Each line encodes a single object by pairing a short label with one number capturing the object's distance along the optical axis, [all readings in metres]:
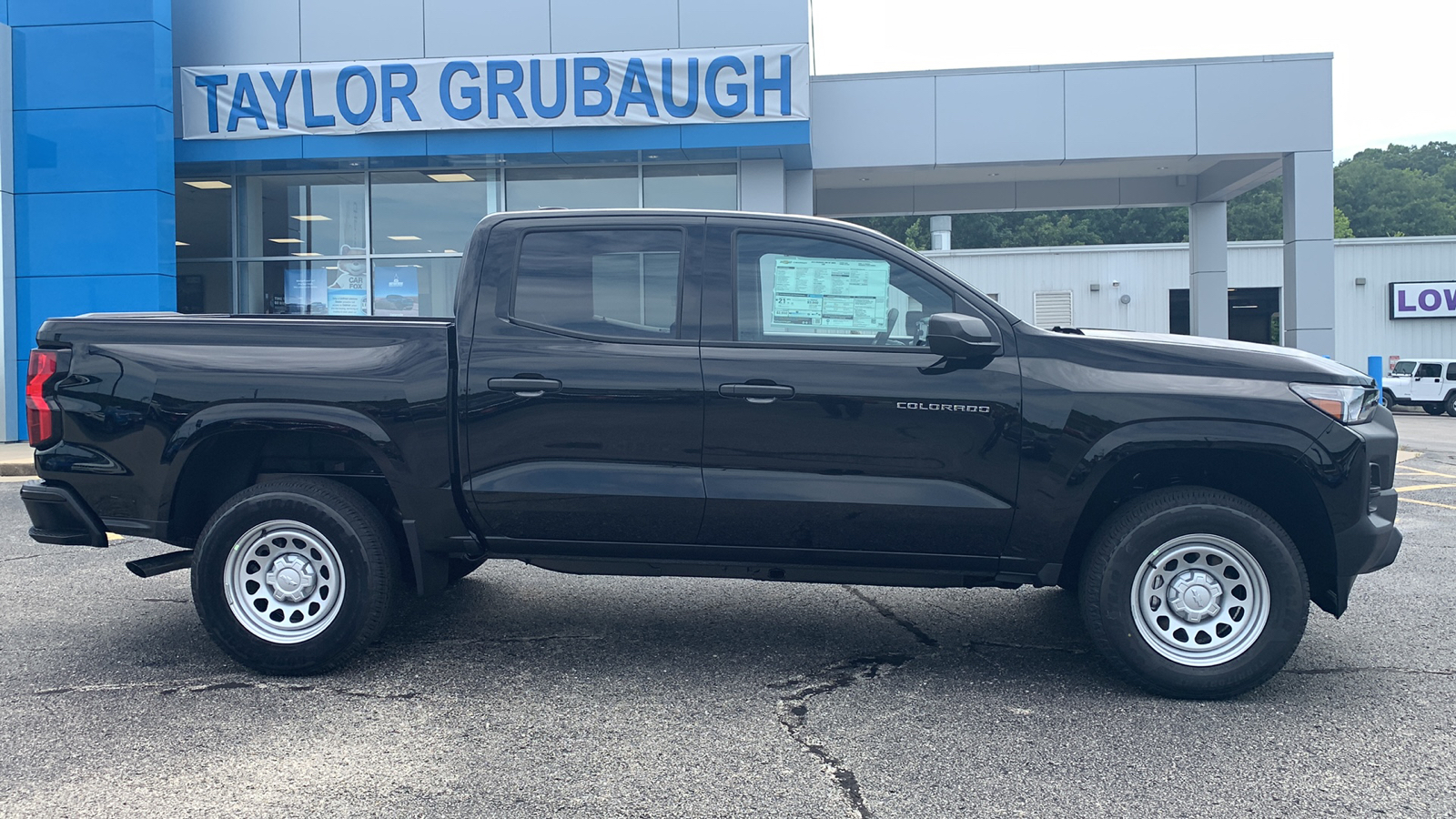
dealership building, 15.29
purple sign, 34.97
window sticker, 4.62
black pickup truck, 4.38
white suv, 29.81
